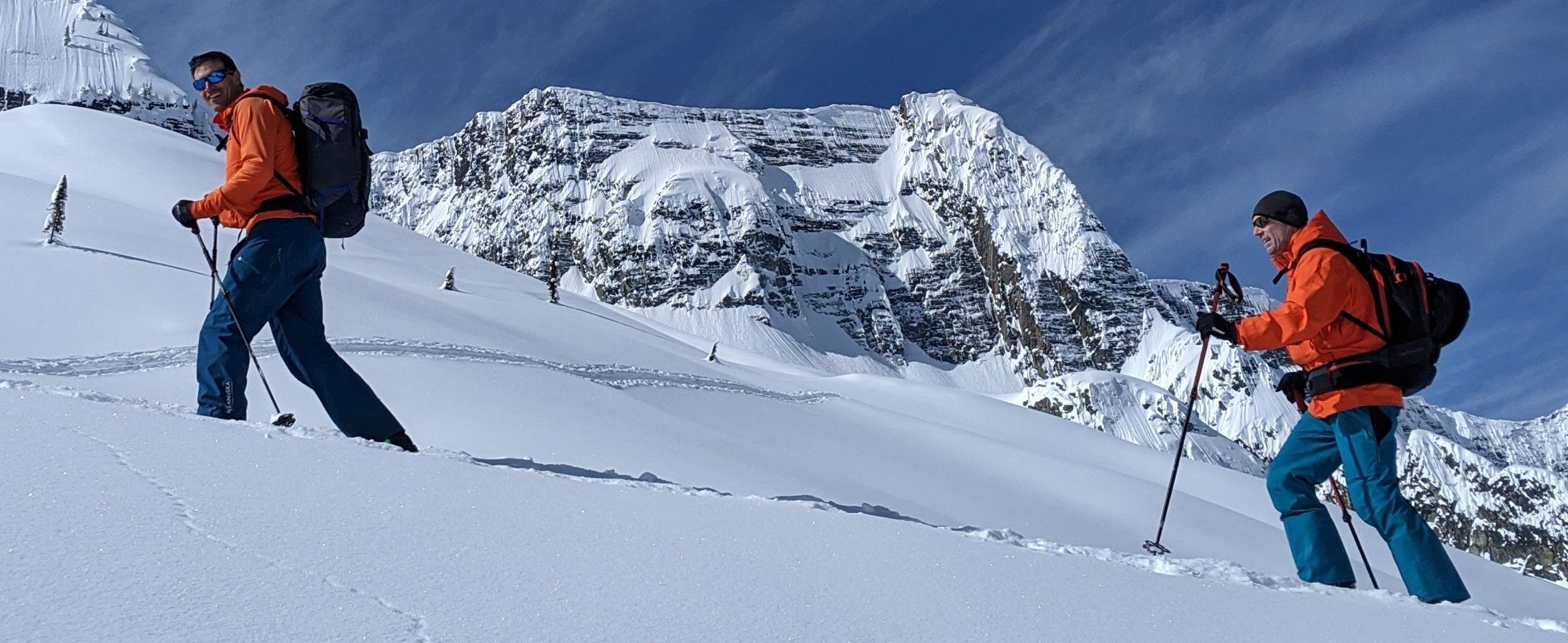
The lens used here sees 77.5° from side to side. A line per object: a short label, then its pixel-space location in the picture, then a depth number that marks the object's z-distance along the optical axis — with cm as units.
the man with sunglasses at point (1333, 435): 450
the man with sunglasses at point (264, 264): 542
